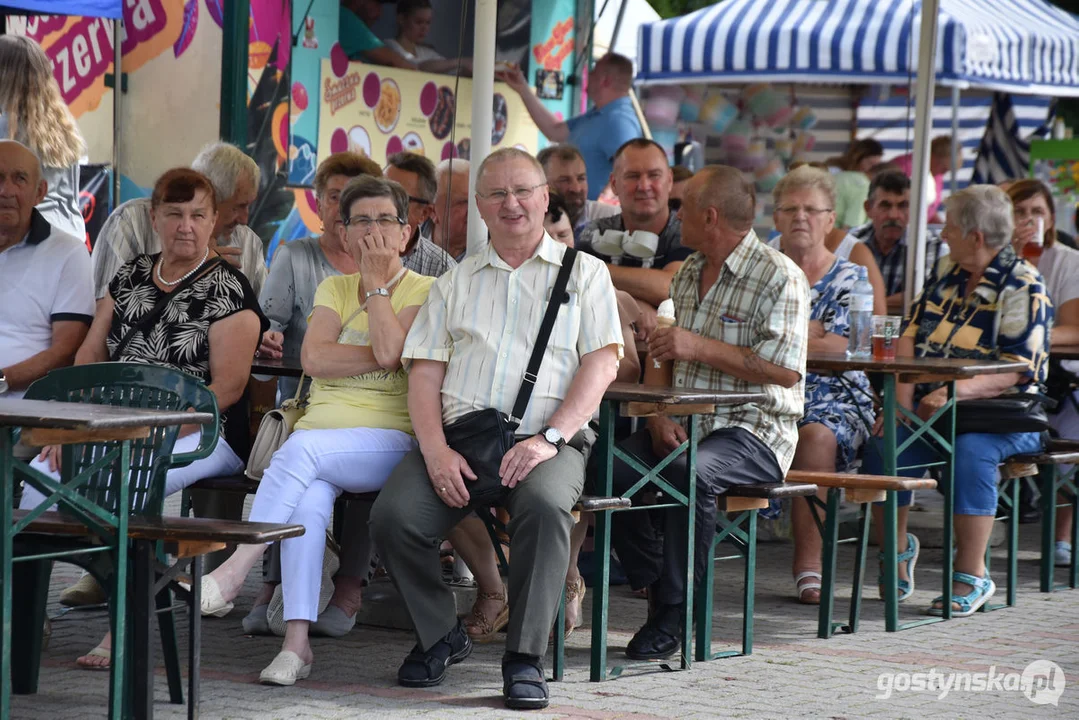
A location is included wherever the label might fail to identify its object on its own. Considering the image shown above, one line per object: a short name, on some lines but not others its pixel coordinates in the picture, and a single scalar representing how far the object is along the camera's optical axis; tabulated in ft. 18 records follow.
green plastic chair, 29.27
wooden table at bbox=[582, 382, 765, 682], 32.35
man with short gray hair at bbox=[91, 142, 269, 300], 42.37
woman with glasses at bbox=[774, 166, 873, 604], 42.55
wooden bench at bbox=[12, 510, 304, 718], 26.53
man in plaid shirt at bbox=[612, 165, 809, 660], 34.55
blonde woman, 48.39
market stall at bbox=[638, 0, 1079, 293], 81.15
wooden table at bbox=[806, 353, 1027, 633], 38.88
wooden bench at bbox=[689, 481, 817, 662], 34.83
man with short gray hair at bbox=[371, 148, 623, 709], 30.35
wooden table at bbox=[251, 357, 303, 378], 36.42
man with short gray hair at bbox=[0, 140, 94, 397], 38.06
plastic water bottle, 43.24
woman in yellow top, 31.40
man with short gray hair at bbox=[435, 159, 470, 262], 47.24
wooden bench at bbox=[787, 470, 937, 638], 37.24
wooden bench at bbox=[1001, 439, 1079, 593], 42.78
